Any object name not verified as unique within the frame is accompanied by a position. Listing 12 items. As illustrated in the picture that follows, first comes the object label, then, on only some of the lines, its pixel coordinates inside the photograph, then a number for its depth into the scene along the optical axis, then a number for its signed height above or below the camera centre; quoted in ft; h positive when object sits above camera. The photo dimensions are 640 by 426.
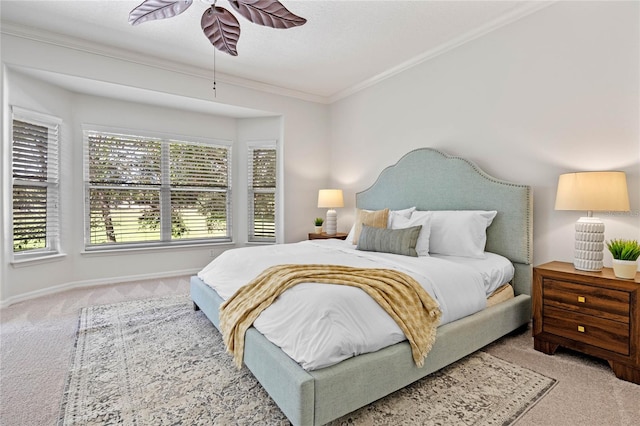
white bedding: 5.09 -1.73
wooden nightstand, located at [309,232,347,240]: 15.04 -1.24
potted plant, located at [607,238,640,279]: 6.62 -1.02
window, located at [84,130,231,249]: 13.93 +0.89
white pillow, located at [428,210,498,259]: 9.35 -0.67
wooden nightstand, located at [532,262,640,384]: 6.36 -2.25
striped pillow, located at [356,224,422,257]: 9.26 -0.91
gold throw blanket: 5.87 -1.73
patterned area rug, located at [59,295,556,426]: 5.33 -3.45
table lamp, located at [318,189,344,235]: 15.39 +0.38
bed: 4.77 -2.43
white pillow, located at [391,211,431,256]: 9.49 -0.44
